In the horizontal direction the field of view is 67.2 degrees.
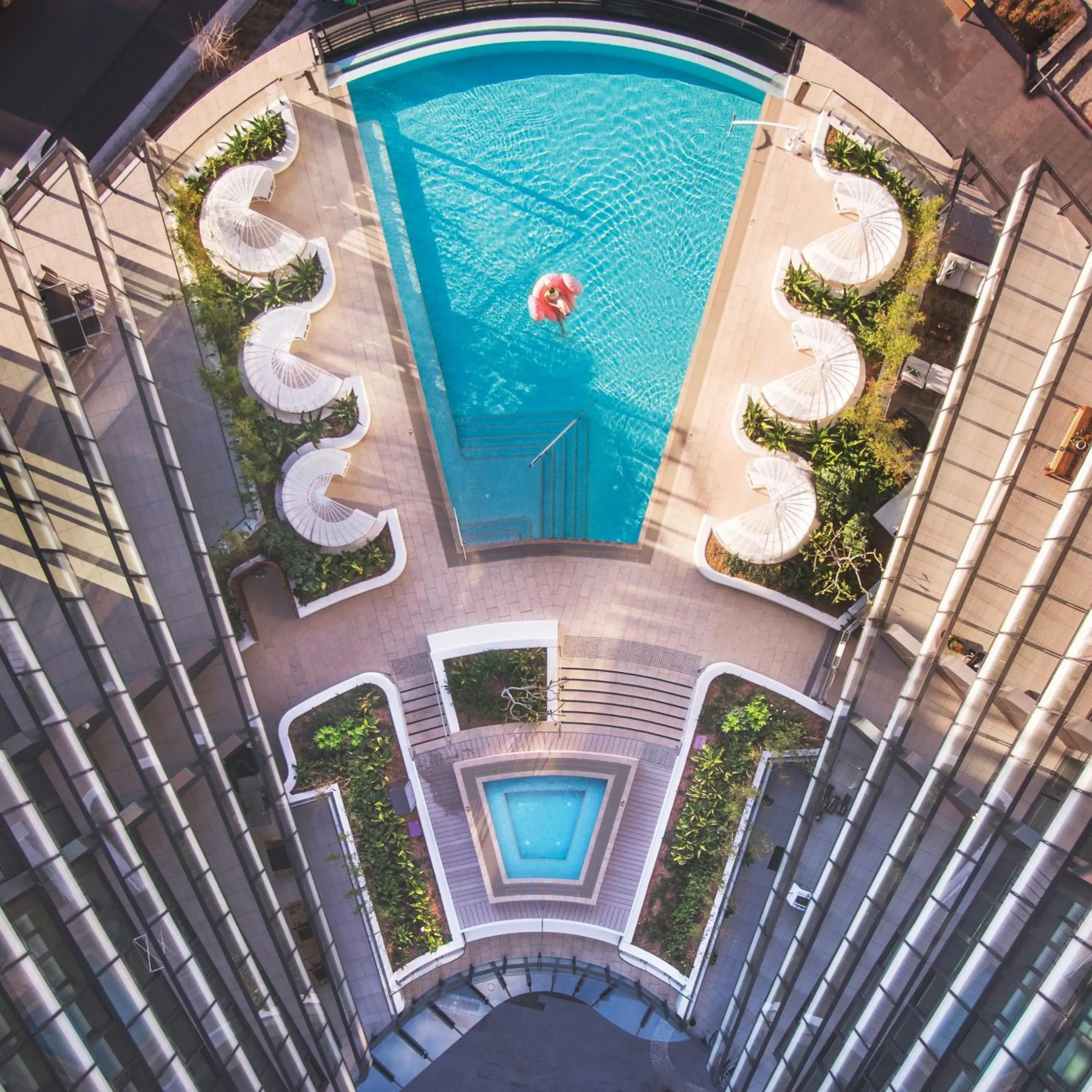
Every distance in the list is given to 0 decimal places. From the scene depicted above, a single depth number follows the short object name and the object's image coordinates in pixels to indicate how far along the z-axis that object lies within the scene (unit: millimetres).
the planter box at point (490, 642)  21688
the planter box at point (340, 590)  21266
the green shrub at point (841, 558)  21328
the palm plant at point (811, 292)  21594
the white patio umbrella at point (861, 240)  20766
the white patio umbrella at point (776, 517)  20672
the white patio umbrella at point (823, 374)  20781
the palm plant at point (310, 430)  21531
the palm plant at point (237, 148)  21656
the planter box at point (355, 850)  21359
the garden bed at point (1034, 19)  21891
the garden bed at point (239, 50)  22719
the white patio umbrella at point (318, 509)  20766
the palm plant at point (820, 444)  21484
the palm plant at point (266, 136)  21641
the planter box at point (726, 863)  21406
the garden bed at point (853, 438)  21375
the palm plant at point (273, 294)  21547
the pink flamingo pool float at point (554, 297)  21641
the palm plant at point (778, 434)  21578
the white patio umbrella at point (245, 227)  20688
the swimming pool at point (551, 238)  22109
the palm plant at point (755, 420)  21625
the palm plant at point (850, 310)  21562
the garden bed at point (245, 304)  21125
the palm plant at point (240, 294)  21516
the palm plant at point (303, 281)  21547
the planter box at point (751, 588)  21672
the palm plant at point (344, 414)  21703
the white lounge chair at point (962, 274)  21281
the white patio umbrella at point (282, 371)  20812
